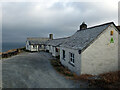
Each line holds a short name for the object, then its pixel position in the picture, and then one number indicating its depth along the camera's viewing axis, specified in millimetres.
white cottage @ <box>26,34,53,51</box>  33812
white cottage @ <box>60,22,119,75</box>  8830
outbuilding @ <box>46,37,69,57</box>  22125
